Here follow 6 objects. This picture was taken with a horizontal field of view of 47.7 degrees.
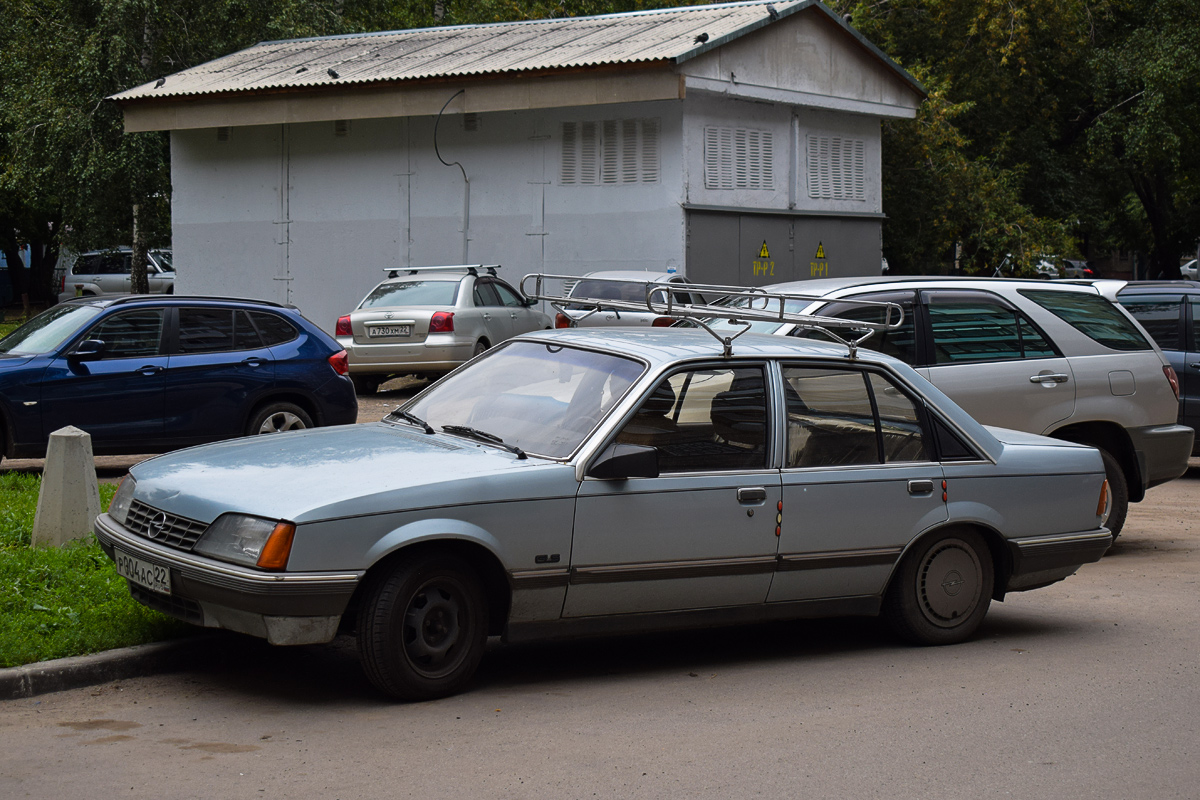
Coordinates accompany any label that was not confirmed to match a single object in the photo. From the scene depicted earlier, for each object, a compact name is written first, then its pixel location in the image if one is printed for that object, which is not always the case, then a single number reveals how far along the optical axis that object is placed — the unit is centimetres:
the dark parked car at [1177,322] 1312
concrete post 776
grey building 2094
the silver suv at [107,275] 3688
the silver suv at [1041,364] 936
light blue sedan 532
